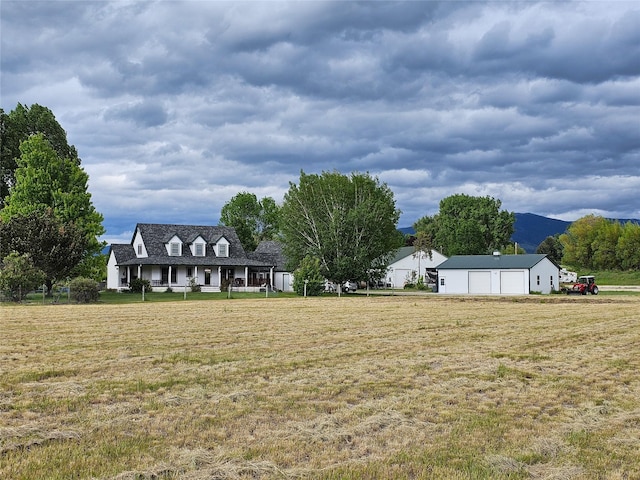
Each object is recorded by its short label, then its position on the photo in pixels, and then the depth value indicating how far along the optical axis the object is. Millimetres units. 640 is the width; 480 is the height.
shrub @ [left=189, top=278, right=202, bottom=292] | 56406
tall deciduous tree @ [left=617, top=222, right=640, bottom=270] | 86062
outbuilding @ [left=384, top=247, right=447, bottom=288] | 81438
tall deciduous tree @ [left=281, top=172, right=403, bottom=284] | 53688
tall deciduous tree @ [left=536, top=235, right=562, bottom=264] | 126625
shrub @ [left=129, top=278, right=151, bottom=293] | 53969
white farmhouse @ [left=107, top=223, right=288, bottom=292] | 57812
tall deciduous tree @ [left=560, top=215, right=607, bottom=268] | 92938
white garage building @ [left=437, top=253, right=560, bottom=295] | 58344
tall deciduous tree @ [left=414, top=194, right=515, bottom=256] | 99812
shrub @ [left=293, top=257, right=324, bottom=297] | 48594
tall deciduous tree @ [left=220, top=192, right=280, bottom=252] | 99938
